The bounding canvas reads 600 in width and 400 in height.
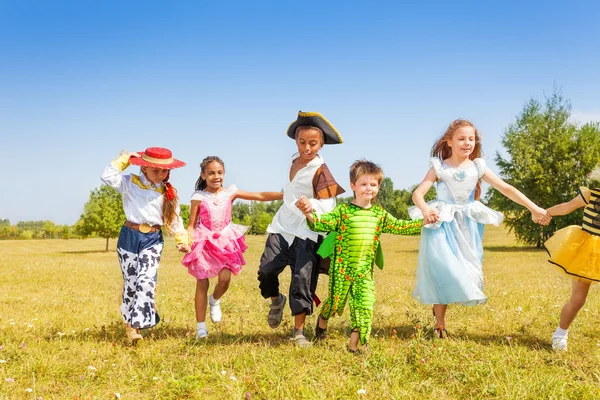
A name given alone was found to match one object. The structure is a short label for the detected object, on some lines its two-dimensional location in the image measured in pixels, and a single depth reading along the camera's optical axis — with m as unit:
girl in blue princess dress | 5.83
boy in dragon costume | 5.35
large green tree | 31.91
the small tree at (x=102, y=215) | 43.16
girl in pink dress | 6.30
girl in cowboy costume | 6.03
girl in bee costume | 5.48
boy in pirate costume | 5.82
